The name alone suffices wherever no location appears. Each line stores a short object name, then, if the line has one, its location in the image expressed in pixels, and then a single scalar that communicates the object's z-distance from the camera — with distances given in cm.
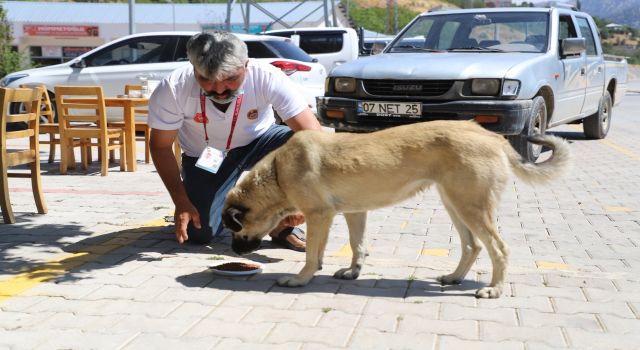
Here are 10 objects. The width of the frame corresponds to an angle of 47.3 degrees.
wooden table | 917
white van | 2139
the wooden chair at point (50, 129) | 942
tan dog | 405
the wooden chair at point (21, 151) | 591
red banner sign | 4403
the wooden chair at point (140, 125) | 980
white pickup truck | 809
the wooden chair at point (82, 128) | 891
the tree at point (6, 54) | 2692
